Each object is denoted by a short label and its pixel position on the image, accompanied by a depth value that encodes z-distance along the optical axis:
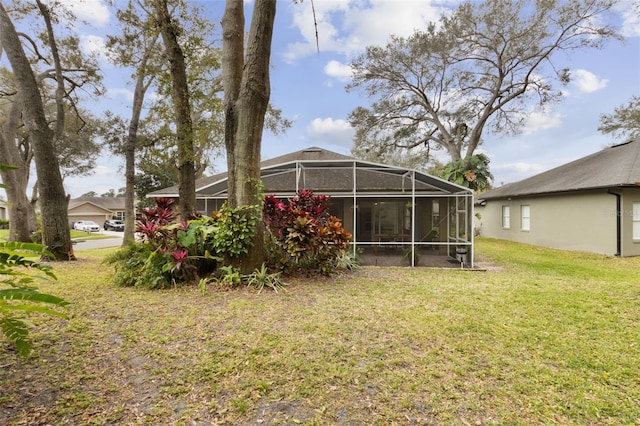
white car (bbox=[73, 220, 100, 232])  32.41
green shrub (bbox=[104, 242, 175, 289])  5.37
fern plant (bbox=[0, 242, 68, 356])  1.59
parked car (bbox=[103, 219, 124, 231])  36.41
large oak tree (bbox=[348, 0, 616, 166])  16.05
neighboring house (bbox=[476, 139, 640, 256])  10.88
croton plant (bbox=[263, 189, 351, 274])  6.05
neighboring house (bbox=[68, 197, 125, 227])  42.41
